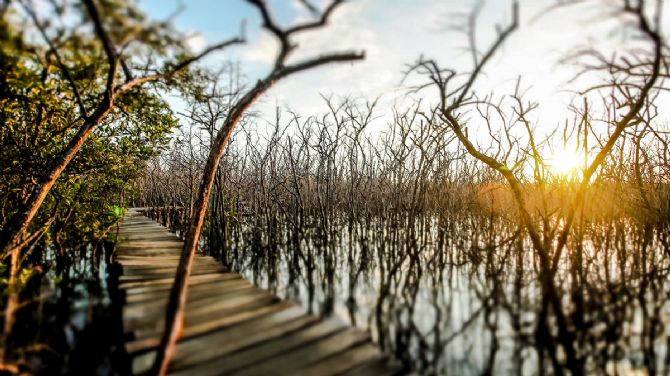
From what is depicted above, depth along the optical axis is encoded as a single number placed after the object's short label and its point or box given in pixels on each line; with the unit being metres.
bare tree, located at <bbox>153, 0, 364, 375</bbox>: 3.76
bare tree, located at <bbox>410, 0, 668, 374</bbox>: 3.44
